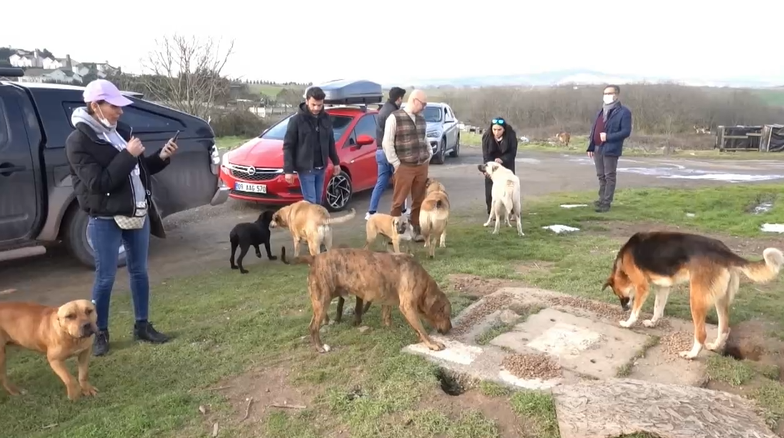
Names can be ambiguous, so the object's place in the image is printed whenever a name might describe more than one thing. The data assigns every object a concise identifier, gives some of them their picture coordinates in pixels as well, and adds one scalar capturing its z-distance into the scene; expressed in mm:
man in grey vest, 7004
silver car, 17056
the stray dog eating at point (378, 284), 4277
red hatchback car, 9688
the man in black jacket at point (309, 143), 6922
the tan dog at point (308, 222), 6582
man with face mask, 9188
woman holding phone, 3955
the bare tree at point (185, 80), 21156
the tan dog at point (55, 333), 3686
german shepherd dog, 3896
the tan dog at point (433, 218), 6883
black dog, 6707
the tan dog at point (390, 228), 6754
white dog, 8273
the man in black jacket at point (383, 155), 8180
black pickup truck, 5902
